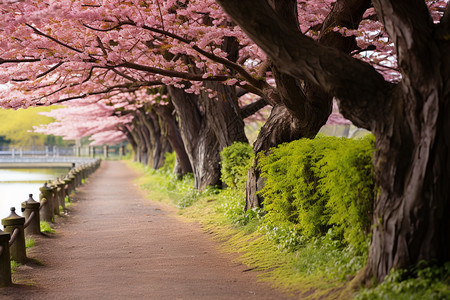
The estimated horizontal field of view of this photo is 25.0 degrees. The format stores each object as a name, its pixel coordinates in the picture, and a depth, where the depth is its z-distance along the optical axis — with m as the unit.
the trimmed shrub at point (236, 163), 25.25
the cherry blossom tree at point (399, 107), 10.20
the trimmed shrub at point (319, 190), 11.91
